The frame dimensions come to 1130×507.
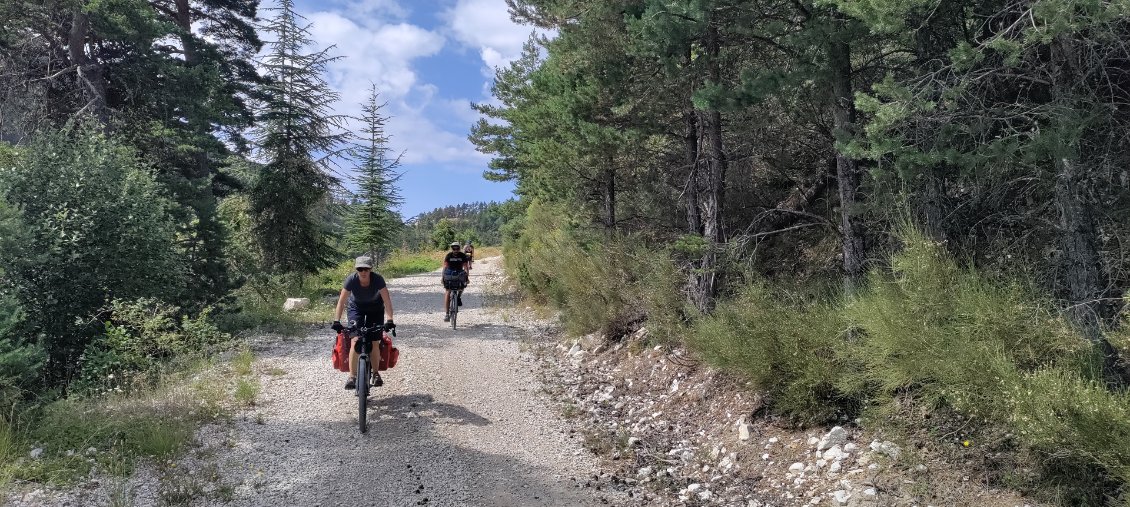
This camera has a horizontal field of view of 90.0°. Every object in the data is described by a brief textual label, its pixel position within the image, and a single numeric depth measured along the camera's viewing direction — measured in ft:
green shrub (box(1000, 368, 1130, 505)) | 11.08
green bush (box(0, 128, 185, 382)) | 25.02
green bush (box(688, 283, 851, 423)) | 18.19
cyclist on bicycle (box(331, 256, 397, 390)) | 23.01
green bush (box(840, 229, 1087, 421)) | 13.37
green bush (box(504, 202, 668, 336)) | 29.30
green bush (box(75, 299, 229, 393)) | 23.59
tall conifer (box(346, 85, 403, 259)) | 96.99
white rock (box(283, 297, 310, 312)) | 49.25
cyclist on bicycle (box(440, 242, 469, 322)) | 43.37
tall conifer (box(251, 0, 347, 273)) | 59.00
